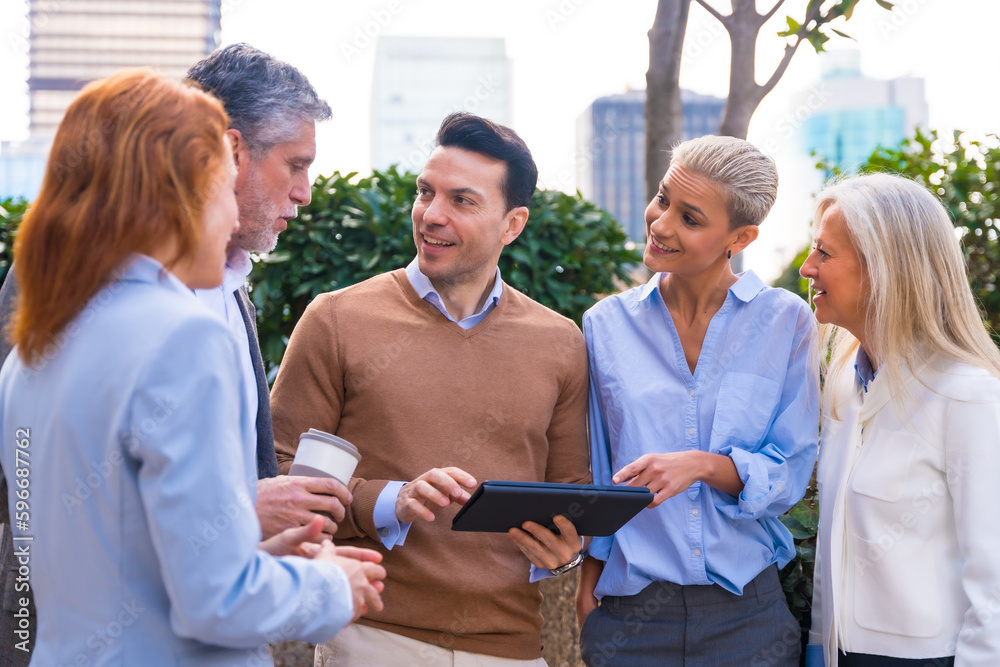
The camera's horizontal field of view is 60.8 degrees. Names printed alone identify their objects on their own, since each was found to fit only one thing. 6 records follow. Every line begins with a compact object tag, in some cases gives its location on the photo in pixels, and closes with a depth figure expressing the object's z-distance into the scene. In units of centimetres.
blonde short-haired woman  250
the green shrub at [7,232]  439
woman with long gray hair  218
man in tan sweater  243
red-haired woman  132
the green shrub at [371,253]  431
